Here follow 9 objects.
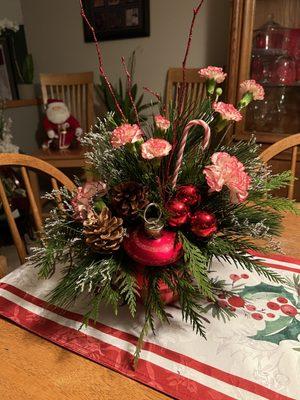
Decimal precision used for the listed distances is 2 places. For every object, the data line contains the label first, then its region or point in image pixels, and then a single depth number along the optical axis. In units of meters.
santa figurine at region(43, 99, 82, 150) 2.34
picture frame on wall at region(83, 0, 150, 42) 2.31
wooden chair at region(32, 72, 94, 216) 2.16
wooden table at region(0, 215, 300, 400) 0.44
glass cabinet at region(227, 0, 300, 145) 1.74
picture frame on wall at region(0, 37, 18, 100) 2.53
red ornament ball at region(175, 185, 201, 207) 0.52
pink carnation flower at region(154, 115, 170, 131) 0.50
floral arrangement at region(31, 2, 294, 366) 0.49
